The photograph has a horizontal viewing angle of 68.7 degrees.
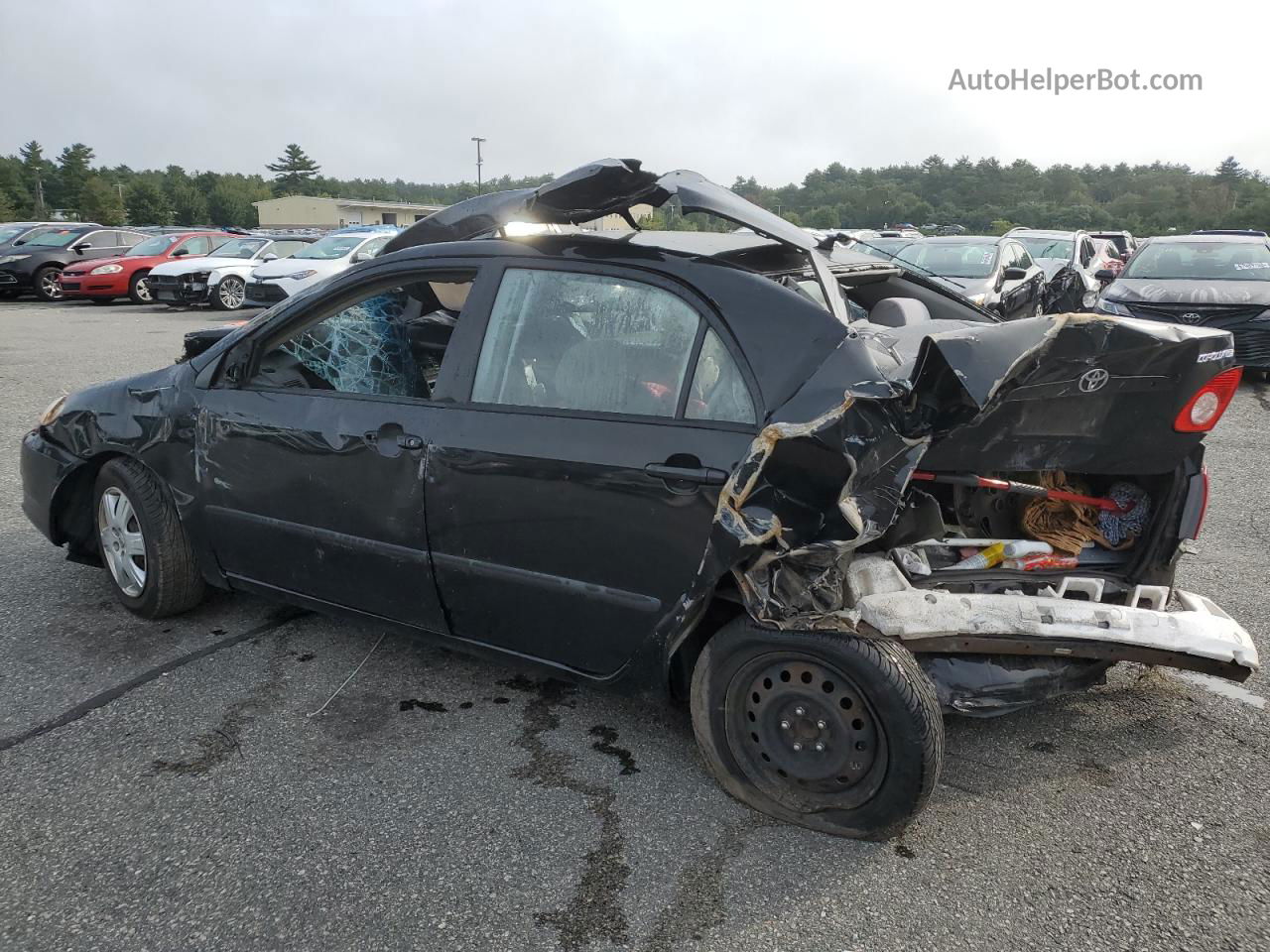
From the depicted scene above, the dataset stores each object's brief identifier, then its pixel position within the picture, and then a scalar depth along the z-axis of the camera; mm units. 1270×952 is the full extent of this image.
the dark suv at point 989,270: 9648
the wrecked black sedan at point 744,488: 2438
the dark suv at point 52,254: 20172
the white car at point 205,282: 18125
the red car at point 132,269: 19172
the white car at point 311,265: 14750
